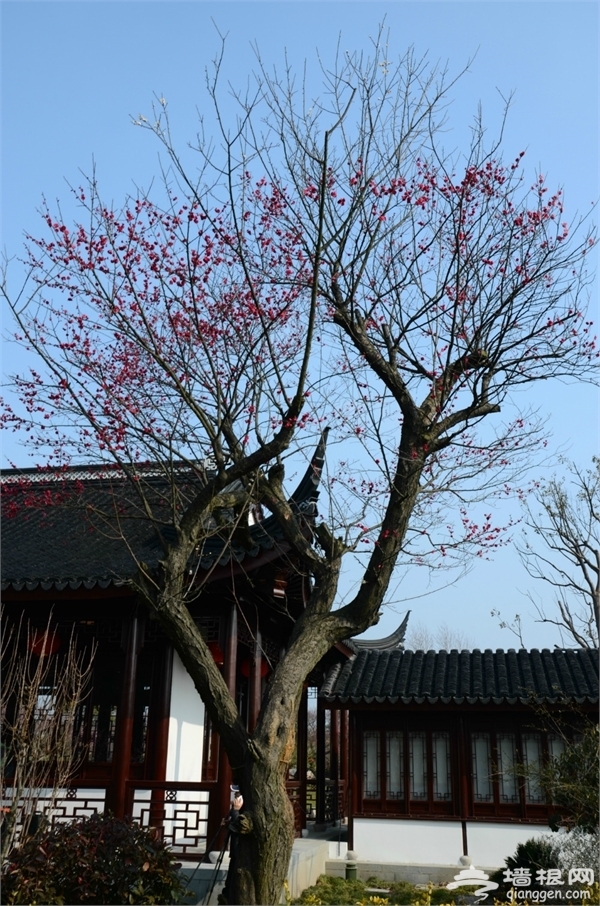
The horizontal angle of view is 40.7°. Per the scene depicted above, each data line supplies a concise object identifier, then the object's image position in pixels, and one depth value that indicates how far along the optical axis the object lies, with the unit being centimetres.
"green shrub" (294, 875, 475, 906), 791
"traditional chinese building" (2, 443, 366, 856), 750
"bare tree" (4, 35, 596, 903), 521
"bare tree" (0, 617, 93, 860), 531
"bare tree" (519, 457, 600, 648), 1341
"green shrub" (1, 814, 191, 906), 540
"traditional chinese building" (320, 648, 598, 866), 1038
